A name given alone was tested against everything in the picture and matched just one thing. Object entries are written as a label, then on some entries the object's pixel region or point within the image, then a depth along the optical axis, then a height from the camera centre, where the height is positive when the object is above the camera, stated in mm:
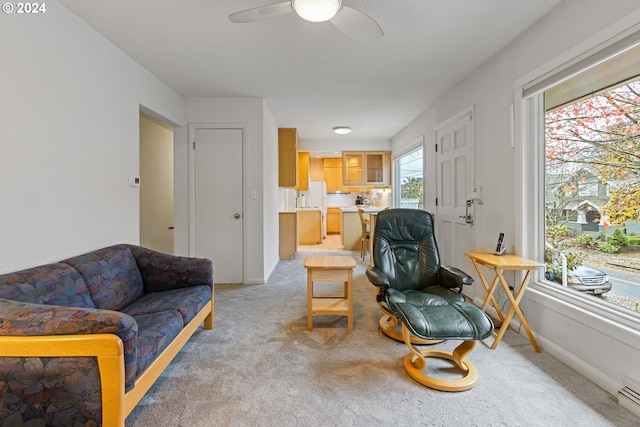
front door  3107 +222
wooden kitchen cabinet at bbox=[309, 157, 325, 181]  8172 +1117
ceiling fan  1552 +1090
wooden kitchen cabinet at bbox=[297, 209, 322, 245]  6930 -452
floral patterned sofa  1073 -584
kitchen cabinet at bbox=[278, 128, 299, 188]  5051 +915
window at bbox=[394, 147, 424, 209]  5043 +543
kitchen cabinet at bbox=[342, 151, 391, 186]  6262 +879
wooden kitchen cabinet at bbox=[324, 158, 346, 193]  8125 +1079
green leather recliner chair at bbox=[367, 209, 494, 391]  1661 -648
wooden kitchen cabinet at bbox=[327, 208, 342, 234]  8523 -350
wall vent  1464 -988
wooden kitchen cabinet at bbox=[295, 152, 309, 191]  6211 +788
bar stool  5326 -513
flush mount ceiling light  5125 +1420
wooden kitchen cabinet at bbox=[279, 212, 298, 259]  5387 -460
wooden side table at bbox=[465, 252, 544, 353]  2041 -464
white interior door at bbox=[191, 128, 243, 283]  3770 +186
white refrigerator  7789 +362
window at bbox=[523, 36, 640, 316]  1646 +203
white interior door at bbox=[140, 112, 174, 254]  3910 +346
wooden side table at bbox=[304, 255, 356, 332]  2447 -605
